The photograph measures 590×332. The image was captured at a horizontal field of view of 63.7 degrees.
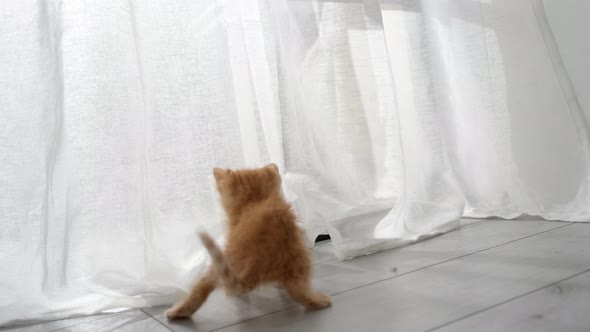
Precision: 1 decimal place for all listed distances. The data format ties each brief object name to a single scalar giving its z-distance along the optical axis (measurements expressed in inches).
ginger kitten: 31.3
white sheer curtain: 36.8
